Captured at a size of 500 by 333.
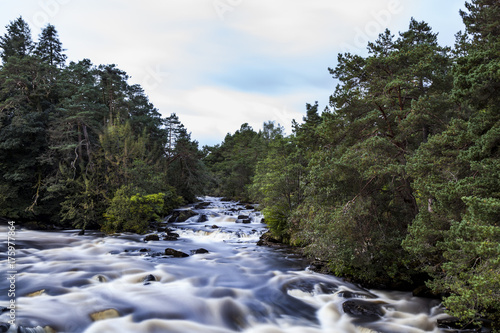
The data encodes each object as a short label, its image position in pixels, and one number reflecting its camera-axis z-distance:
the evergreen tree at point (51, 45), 39.69
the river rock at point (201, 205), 32.95
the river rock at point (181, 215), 25.62
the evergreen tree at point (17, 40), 30.23
